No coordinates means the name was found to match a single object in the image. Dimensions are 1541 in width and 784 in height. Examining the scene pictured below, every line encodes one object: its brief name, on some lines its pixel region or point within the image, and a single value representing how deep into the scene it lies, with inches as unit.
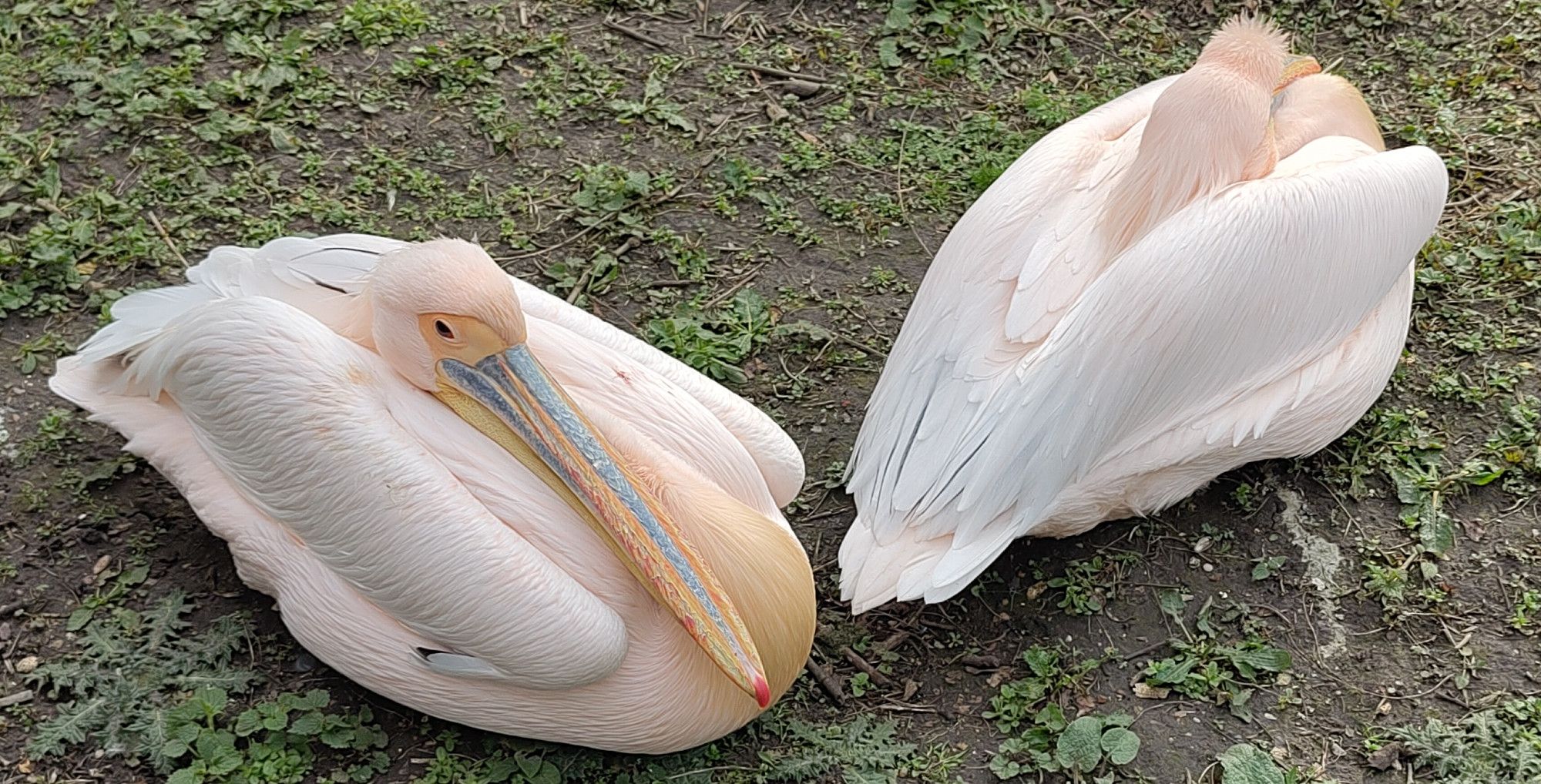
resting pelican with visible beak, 104.7
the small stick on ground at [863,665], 123.9
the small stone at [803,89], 179.0
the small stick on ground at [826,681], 122.4
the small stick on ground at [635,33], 183.8
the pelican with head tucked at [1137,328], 119.6
